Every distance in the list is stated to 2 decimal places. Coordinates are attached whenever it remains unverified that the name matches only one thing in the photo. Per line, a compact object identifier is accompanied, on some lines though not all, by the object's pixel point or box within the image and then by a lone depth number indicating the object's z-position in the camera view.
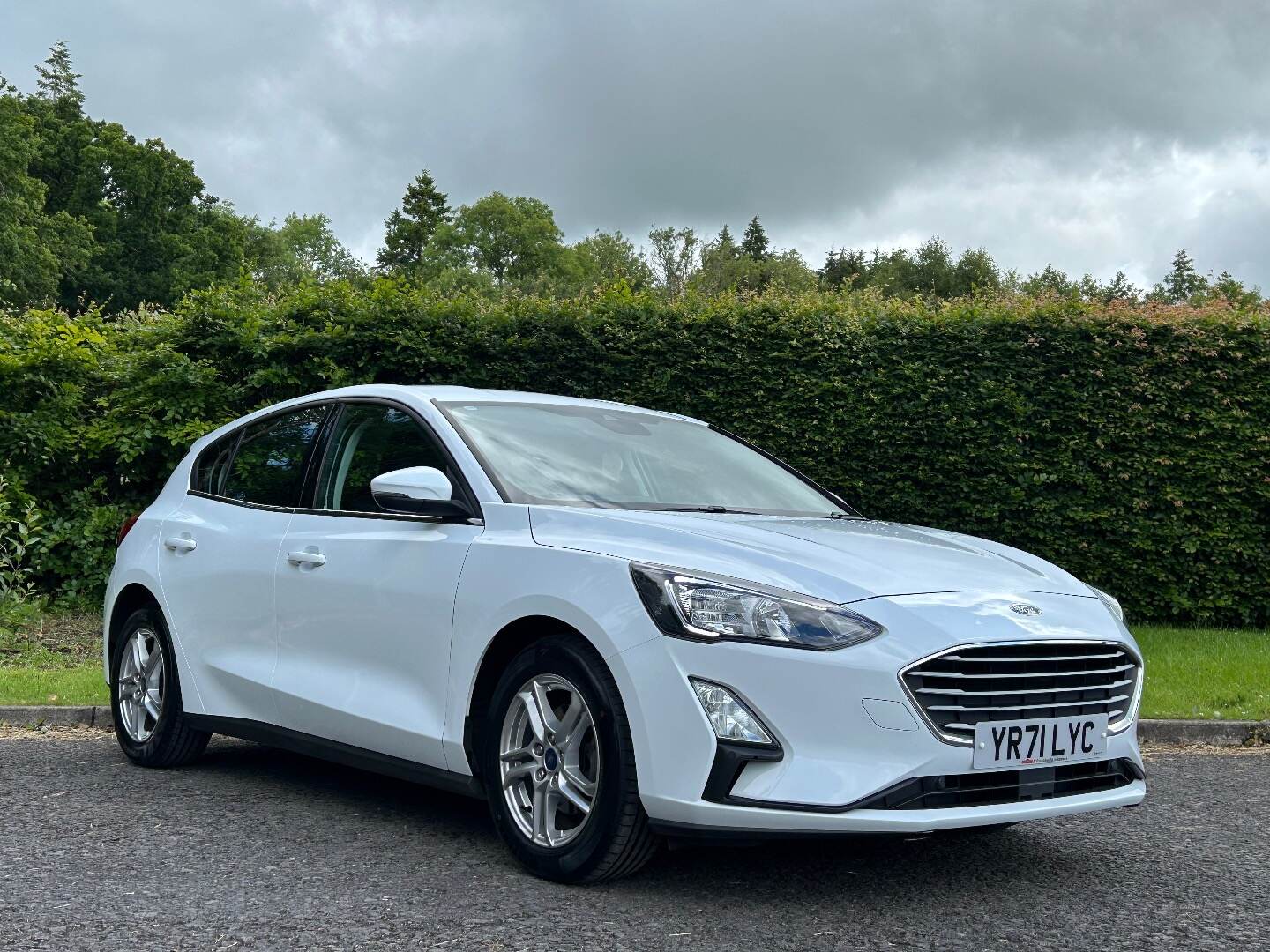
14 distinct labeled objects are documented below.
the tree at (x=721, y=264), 63.69
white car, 3.92
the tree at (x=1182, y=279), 75.00
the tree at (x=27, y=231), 51.62
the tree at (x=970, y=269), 68.19
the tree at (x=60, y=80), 66.88
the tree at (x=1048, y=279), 58.08
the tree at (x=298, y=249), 84.56
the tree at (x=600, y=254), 88.19
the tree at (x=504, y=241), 90.12
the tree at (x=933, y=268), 70.38
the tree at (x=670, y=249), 66.62
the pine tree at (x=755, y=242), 94.69
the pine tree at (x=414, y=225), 89.75
